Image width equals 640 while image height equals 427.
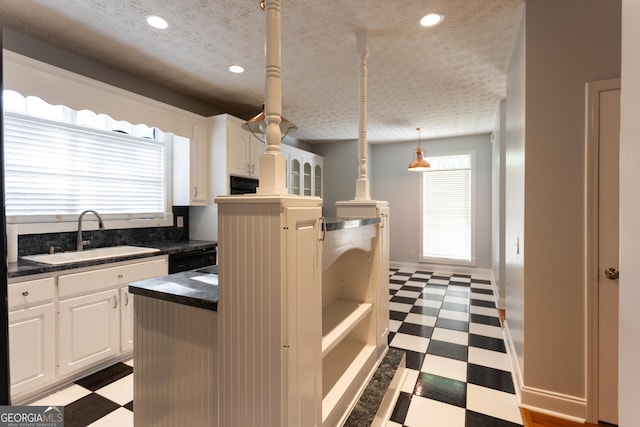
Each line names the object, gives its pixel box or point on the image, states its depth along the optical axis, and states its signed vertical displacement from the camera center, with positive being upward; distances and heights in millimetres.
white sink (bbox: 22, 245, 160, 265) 2332 -349
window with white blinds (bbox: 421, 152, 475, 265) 5523 +36
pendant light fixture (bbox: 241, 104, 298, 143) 1767 +530
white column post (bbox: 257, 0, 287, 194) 1078 +383
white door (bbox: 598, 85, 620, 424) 1690 -219
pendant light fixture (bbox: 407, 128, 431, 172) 4555 +712
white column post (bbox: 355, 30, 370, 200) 2115 +643
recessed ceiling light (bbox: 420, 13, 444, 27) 2051 +1318
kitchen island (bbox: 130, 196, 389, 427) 1021 -452
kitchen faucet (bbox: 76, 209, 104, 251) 2615 -209
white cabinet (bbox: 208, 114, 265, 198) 3418 +695
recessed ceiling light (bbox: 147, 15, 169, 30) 2033 +1292
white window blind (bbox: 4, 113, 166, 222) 2342 +357
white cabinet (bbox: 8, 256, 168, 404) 1856 -761
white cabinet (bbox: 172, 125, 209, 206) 3328 +485
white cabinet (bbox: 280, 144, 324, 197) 4863 +707
